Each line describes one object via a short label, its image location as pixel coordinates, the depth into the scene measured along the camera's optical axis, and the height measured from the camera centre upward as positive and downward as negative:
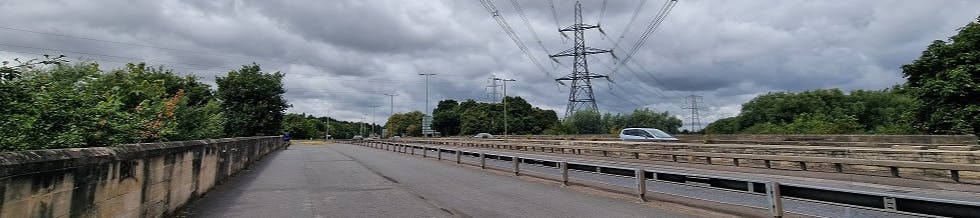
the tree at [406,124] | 149.54 +7.79
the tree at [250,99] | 42.38 +4.02
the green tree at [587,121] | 85.82 +4.29
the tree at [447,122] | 145.88 +7.35
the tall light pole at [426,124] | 76.06 +3.57
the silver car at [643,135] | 31.65 +0.86
